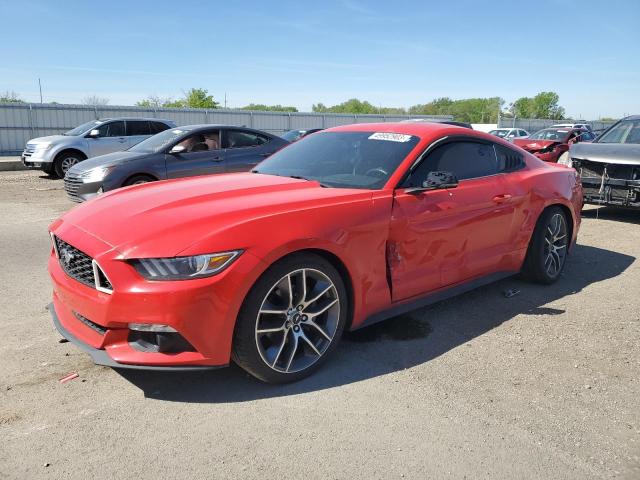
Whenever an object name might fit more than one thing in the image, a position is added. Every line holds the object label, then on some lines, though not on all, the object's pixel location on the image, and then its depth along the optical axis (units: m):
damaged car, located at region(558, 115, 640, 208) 8.01
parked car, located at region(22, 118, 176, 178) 14.06
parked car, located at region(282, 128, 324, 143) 19.10
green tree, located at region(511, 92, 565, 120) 102.81
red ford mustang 2.77
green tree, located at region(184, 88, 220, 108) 65.06
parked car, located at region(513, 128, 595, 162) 14.60
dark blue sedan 8.41
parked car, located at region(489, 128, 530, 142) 28.05
